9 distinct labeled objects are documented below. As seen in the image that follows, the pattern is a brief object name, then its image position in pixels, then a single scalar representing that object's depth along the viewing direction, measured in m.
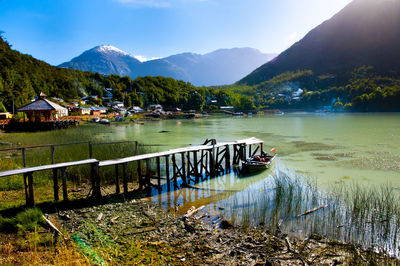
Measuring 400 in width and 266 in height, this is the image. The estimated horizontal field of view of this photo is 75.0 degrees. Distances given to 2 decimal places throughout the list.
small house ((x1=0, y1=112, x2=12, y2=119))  51.24
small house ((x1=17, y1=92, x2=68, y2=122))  47.97
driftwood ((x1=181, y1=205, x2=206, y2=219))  10.16
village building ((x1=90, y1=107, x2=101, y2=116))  85.71
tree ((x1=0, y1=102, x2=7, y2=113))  54.28
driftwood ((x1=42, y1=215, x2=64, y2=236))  7.66
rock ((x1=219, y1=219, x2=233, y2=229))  9.37
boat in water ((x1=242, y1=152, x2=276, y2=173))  18.19
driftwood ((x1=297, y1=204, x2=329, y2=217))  10.31
